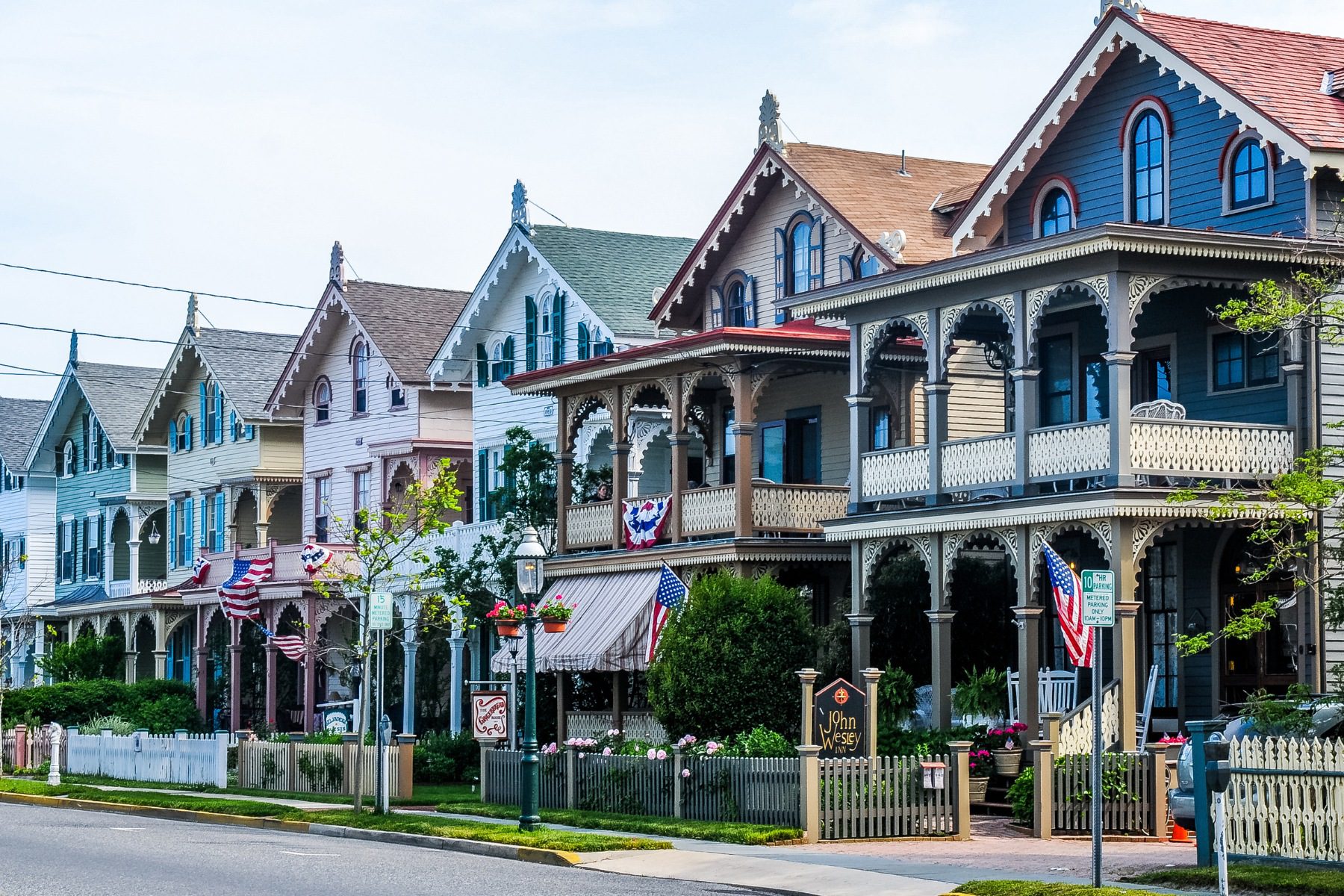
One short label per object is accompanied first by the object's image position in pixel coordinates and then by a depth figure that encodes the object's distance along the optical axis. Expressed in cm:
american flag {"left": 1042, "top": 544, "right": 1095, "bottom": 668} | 2230
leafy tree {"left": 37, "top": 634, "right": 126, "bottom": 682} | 6025
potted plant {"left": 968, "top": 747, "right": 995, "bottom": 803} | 2816
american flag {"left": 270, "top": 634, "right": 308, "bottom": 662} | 4638
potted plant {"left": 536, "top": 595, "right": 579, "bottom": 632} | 2734
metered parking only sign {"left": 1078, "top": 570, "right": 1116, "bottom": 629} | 1800
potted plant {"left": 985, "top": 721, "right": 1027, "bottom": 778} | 2816
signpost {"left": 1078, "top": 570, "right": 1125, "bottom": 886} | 1777
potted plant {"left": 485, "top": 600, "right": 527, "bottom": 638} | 2689
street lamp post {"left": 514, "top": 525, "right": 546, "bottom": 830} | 2528
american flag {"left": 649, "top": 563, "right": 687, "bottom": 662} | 3384
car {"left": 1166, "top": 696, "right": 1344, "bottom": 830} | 2219
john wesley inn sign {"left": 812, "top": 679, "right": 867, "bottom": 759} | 2480
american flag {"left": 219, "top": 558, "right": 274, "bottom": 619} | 5081
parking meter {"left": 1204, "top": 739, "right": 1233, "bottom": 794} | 1877
